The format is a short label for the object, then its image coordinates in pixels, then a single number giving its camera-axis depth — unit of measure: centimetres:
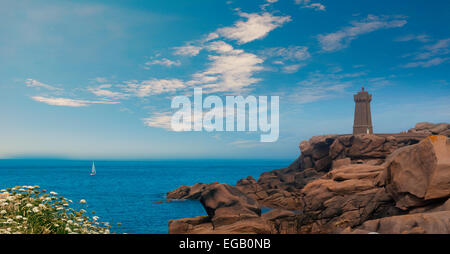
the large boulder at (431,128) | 6019
